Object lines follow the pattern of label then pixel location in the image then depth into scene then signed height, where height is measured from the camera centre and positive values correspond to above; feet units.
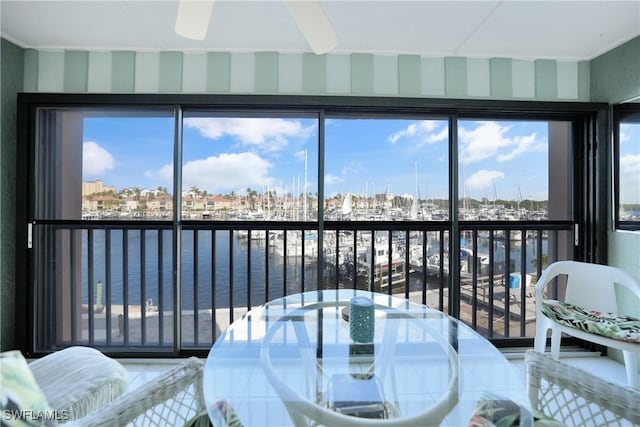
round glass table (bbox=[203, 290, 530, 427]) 3.65 -2.38
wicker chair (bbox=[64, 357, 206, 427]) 3.01 -2.10
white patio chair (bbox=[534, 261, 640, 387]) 5.72 -2.22
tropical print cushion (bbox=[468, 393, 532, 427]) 3.33 -2.39
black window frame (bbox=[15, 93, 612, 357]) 7.61 +2.81
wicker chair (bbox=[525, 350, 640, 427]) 3.25 -2.11
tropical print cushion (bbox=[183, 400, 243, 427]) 3.34 -2.39
